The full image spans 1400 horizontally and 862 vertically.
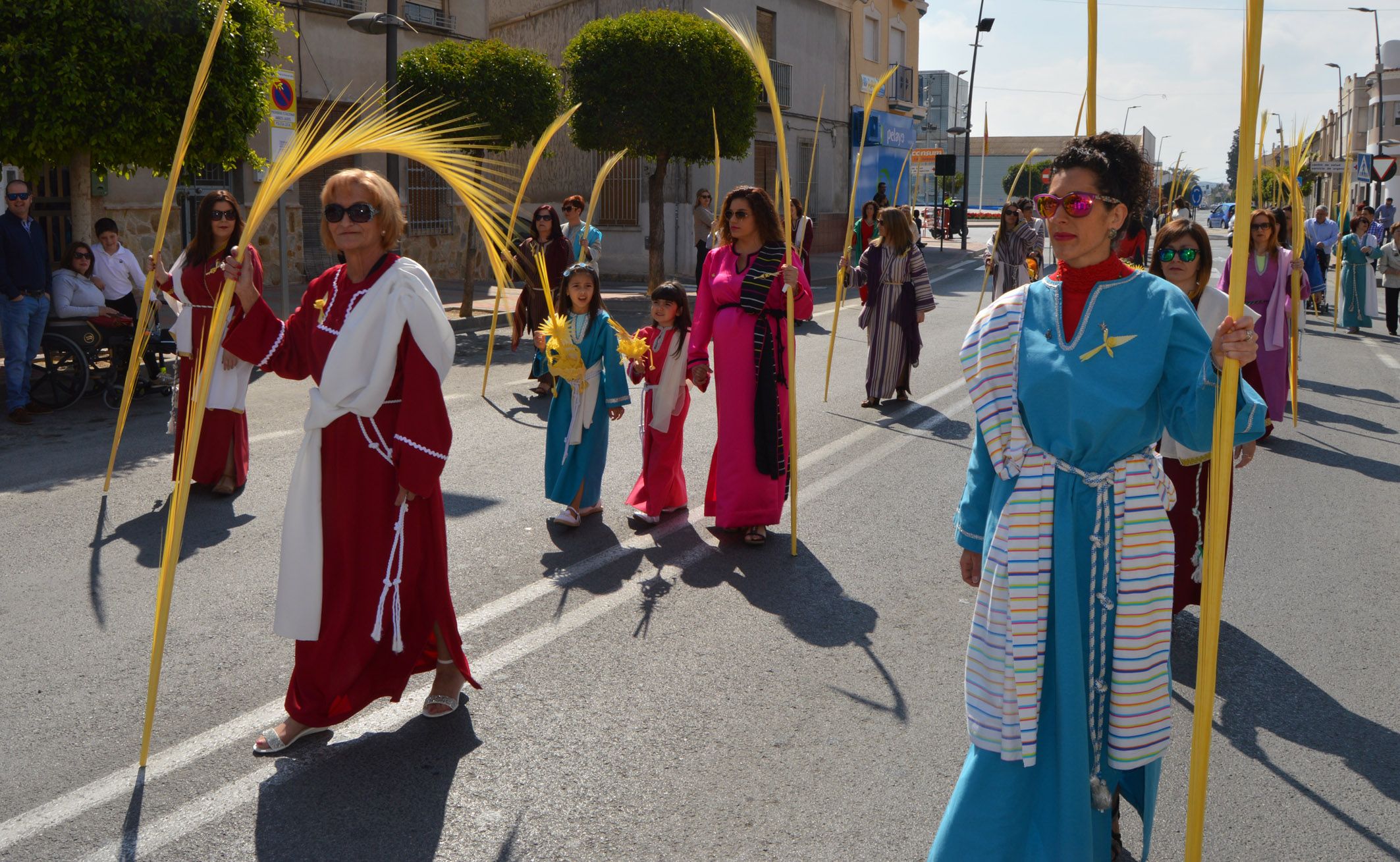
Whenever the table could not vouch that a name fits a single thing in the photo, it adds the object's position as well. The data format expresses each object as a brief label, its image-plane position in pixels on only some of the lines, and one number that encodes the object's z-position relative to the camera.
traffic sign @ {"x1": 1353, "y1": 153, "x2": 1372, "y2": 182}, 28.44
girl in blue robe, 6.56
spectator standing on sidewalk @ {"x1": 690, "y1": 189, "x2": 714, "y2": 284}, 19.53
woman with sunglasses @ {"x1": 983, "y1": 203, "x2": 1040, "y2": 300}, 12.20
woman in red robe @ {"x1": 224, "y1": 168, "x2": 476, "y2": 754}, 3.74
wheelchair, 9.80
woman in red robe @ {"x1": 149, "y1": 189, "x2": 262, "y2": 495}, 6.96
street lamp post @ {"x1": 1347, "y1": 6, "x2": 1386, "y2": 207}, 32.39
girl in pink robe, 6.67
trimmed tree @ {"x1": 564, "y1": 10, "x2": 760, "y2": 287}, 19.59
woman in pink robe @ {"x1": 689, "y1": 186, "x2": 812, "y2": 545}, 6.37
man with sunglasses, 9.44
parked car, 59.85
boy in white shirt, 11.05
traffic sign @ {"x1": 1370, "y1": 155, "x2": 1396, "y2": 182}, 23.33
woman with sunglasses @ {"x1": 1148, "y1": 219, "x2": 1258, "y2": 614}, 5.03
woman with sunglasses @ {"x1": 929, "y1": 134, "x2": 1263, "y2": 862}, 2.81
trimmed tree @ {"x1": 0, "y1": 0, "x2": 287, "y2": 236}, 10.04
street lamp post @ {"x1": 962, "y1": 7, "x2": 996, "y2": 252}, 38.16
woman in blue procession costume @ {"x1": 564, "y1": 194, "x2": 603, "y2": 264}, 11.81
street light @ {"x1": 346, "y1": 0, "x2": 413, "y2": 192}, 13.43
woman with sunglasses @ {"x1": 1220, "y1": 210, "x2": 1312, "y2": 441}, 8.95
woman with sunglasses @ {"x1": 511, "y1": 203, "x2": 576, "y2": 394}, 10.95
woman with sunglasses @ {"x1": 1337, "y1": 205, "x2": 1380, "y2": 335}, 17.20
